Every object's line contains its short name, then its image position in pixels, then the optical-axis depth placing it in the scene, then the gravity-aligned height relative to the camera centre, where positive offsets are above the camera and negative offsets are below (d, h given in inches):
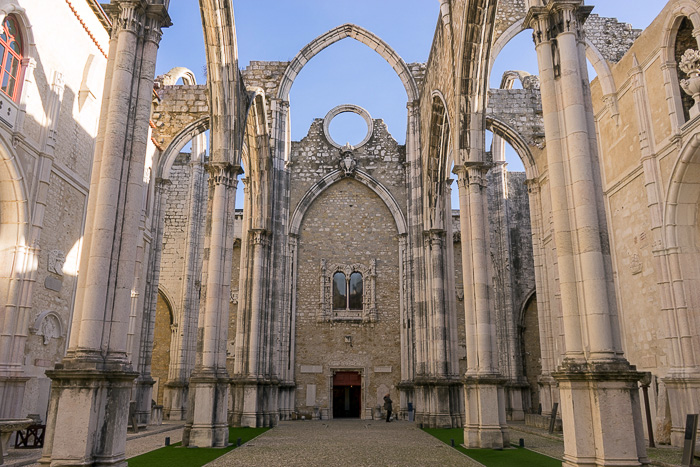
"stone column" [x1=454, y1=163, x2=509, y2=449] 400.8 +38.7
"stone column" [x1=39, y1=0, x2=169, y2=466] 231.8 +50.1
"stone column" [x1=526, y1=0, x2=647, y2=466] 217.2 +48.1
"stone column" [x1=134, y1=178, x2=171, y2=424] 640.4 +81.0
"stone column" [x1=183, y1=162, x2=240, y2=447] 415.4 +34.4
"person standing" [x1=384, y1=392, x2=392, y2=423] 718.5 -38.0
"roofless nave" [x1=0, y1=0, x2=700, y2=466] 251.3 +129.1
